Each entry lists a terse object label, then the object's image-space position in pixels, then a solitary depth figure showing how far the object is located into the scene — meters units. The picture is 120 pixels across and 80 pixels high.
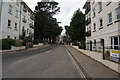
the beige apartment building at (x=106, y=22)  9.20
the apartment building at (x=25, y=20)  24.55
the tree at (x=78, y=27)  27.03
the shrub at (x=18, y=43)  14.88
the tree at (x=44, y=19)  38.12
